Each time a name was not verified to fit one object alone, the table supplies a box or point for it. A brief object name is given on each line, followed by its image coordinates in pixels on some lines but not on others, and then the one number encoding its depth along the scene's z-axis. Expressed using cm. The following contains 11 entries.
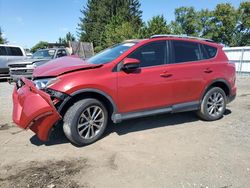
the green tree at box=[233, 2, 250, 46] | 3621
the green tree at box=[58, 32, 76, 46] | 5010
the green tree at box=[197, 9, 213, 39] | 3764
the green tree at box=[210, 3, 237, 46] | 3636
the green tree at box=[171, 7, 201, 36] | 3837
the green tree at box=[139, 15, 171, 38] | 1943
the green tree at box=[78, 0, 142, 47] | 3224
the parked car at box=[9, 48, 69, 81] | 803
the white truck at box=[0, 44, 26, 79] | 984
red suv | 303
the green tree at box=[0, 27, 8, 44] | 2858
